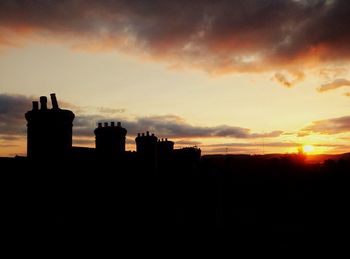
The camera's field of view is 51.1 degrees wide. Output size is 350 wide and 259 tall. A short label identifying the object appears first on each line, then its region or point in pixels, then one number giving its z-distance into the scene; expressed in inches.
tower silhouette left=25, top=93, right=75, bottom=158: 343.0
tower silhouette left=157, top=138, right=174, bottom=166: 626.1
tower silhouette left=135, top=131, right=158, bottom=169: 485.4
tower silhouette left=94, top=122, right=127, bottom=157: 458.9
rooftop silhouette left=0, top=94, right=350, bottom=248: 330.0
